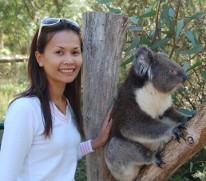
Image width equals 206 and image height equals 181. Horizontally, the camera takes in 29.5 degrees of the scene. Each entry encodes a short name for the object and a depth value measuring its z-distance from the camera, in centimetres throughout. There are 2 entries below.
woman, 168
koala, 228
